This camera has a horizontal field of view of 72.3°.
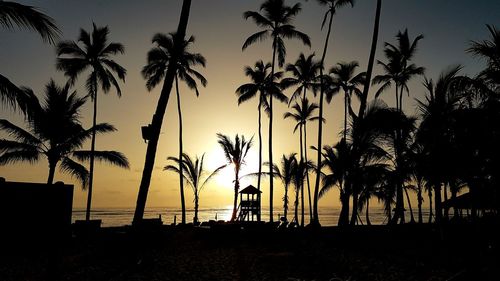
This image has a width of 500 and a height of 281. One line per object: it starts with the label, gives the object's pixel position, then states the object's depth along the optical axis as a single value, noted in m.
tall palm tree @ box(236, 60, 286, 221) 31.48
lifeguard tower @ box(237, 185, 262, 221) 29.98
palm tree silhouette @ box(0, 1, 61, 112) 6.83
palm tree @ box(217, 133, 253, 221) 32.81
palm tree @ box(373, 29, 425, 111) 29.14
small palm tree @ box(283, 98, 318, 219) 36.59
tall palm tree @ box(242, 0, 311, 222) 27.11
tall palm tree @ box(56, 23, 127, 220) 24.72
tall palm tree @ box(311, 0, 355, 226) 24.12
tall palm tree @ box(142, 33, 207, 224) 28.20
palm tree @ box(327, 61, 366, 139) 30.02
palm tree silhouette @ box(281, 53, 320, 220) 30.36
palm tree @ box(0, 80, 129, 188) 20.73
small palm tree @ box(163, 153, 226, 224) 32.56
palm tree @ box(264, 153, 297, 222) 40.78
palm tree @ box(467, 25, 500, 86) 11.89
